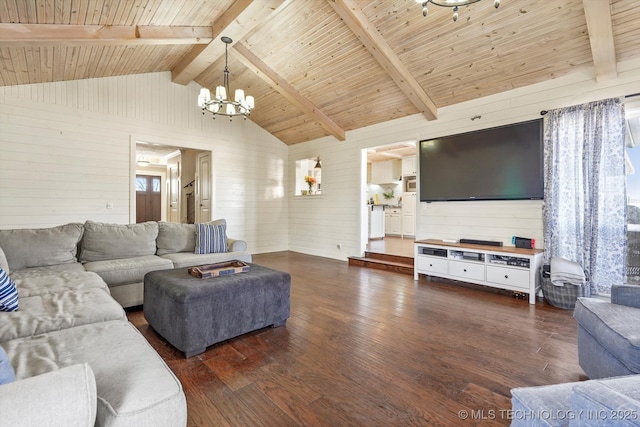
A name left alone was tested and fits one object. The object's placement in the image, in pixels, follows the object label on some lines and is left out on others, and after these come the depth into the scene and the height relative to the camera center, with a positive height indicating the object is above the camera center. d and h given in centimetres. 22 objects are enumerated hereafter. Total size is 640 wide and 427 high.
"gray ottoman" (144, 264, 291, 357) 214 -74
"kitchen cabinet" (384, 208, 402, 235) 891 -24
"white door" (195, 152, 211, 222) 638 +56
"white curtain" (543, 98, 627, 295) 313 +29
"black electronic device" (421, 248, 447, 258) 429 -58
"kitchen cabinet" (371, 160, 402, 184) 922 +136
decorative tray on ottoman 253 -52
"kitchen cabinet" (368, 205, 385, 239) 788 -24
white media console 350 -67
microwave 857 +85
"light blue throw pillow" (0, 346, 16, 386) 85 -48
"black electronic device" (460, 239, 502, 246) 400 -40
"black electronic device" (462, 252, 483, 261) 394 -58
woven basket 315 -87
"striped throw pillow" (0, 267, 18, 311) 171 -51
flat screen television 373 +70
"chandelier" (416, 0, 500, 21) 205 +151
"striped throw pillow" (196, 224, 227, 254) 386 -36
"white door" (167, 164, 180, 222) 852 +60
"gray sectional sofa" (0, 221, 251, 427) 77 -59
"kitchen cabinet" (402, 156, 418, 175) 845 +141
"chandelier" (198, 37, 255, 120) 385 +153
